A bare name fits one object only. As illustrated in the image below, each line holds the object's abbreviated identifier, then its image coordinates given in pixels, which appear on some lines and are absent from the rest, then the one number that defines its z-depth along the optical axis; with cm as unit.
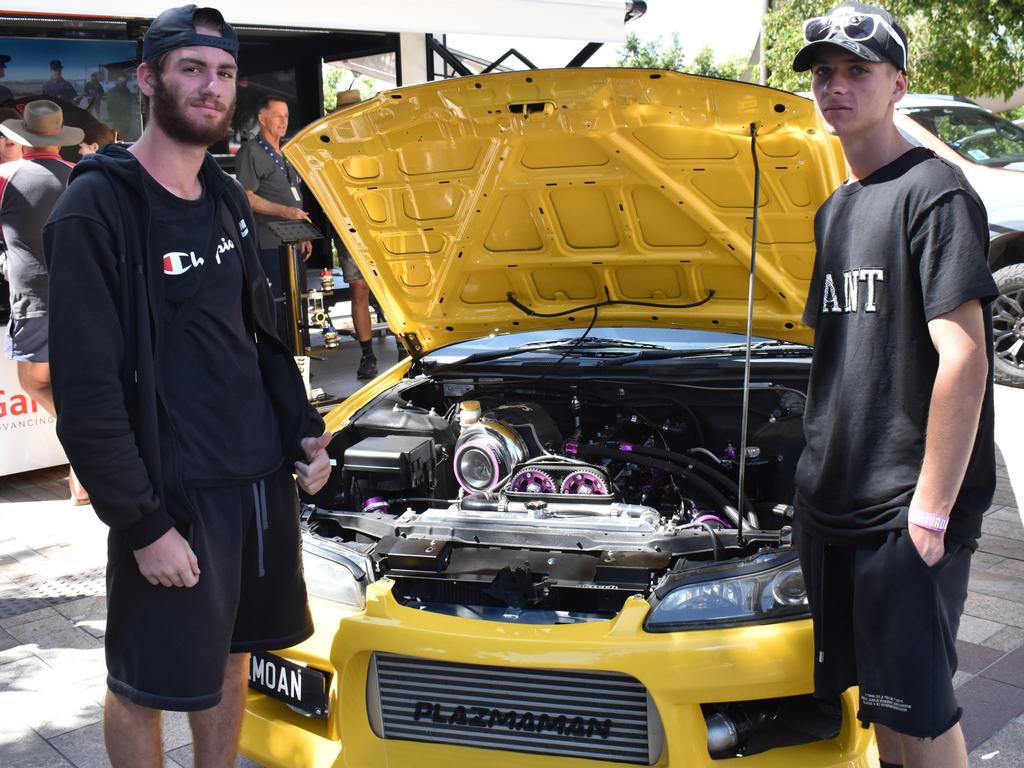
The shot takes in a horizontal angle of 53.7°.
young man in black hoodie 198
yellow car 236
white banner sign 557
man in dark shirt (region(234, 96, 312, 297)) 716
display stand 671
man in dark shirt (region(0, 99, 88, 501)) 500
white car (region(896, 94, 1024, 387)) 732
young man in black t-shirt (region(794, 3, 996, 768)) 188
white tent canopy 615
